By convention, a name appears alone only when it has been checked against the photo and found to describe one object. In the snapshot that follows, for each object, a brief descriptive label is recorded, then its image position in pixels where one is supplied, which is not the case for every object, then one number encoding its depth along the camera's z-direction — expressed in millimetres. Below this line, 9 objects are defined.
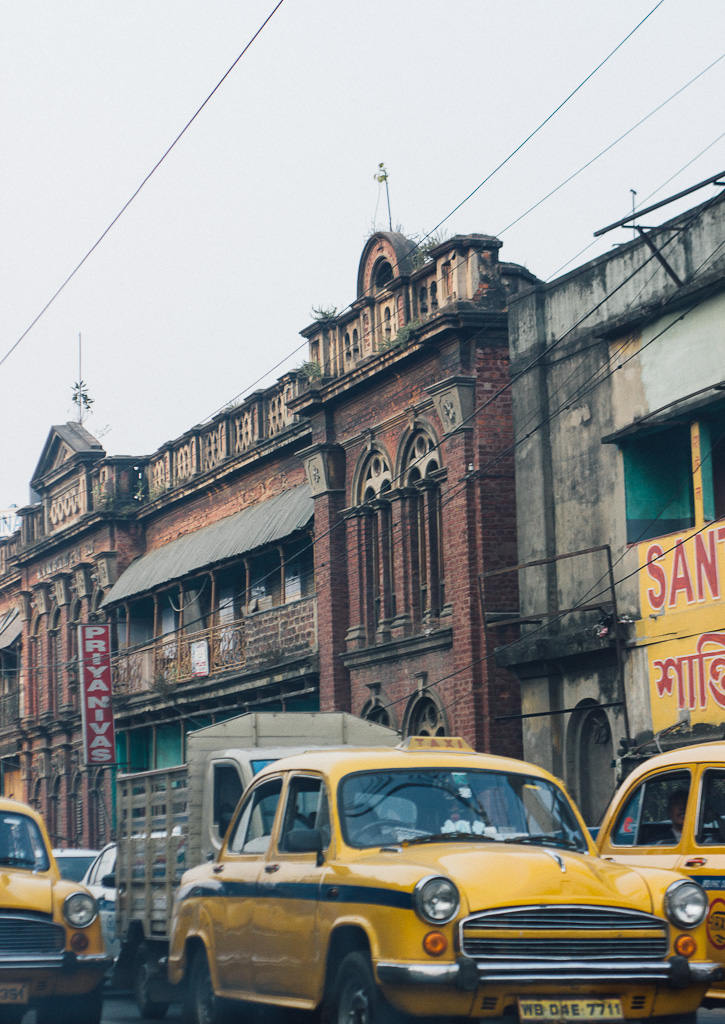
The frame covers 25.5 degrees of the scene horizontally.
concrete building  17922
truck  14406
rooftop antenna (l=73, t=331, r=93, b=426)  40844
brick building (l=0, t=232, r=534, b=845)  22344
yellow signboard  17484
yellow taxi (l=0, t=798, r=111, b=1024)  10906
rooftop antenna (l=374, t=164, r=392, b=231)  26781
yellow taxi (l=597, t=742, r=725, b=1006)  9539
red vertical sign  33781
